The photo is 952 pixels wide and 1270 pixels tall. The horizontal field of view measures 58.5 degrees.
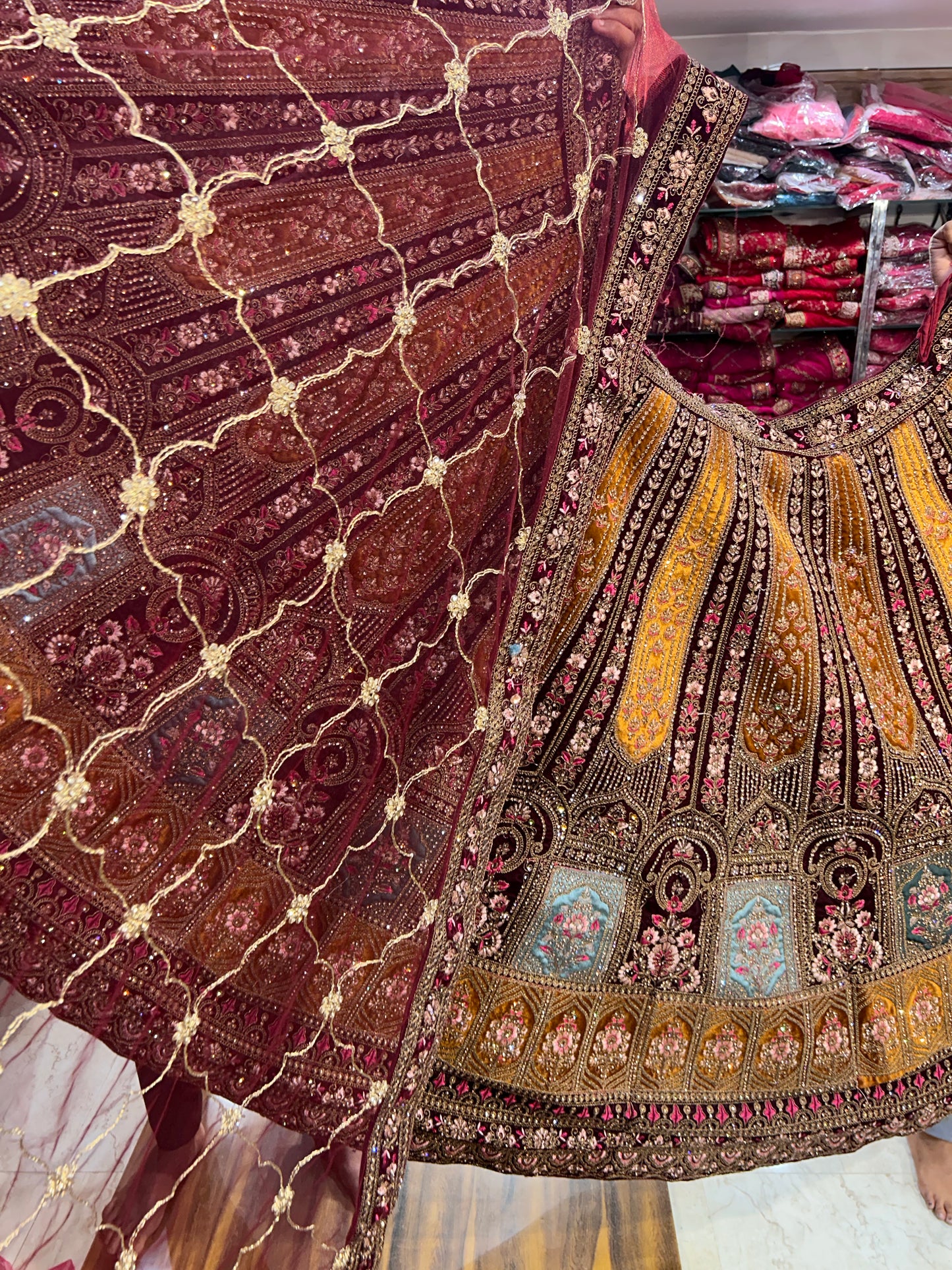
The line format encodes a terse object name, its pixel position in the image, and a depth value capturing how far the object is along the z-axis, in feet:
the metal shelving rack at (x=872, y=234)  5.93
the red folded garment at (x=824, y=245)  6.08
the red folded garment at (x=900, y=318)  6.19
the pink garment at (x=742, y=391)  6.37
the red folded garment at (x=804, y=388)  6.37
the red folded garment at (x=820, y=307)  6.20
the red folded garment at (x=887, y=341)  6.36
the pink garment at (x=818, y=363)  6.31
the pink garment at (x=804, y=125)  5.61
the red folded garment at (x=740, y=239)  6.11
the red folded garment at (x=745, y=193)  5.77
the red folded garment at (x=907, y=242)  6.02
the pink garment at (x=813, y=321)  6.22
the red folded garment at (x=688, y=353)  6.44
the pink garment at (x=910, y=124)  5.64
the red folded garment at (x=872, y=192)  5.73
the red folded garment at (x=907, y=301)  6.10
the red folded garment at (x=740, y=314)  6.19
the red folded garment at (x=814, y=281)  6.14
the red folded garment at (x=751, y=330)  6.25
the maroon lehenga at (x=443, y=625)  1.54
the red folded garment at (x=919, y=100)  5.72
